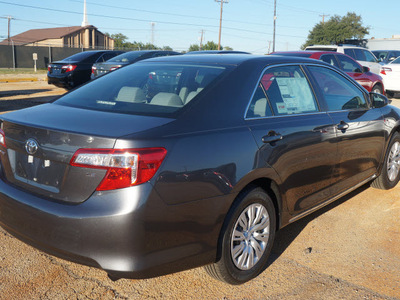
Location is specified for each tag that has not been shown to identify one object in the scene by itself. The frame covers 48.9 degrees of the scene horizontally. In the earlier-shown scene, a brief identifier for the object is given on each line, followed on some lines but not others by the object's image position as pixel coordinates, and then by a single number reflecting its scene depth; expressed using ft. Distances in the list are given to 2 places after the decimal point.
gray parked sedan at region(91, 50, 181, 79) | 42.68
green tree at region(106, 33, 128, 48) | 308.87
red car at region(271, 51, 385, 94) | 36.91
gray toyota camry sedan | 8.02
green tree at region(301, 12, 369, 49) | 219.00
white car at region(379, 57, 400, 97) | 50.85
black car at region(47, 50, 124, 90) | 48.75
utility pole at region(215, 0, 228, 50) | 173.37
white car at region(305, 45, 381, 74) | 46.26
